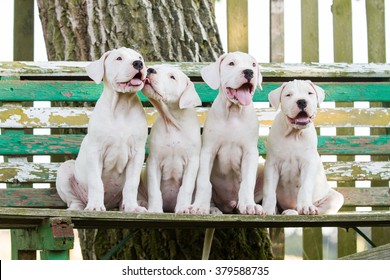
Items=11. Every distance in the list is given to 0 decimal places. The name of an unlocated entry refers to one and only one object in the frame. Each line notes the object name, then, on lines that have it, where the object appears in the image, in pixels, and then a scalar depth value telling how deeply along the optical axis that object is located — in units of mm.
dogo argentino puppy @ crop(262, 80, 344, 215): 9617
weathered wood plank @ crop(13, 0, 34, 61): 12503
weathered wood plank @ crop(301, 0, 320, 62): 12510
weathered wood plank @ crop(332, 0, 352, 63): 12577
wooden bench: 11097
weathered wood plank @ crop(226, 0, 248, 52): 12382
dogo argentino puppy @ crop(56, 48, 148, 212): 9416
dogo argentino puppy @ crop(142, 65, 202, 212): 9684
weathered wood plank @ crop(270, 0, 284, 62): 12389
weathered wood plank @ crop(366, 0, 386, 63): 12684
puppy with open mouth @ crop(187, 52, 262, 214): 9577
